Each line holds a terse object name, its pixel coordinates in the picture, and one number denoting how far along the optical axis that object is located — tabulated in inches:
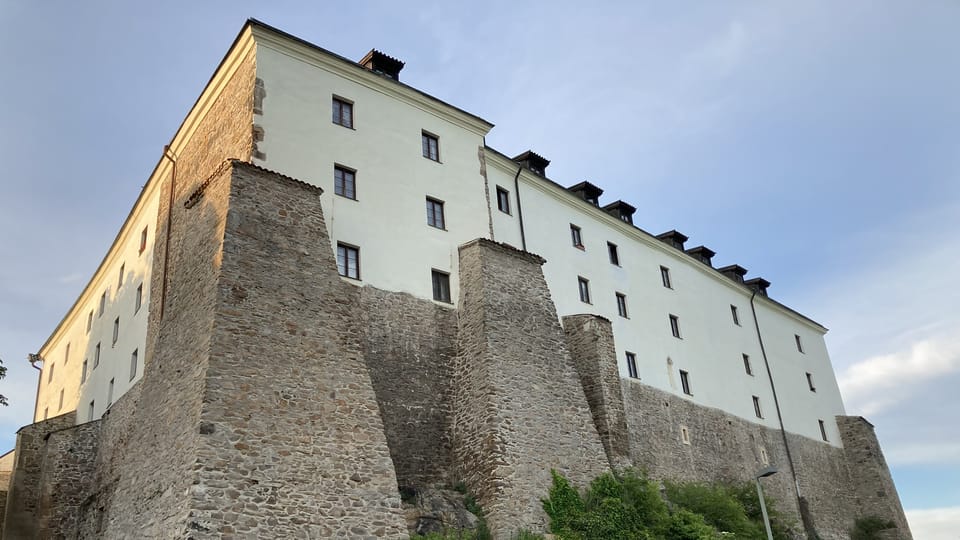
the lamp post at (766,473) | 731.4
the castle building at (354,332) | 569.9
